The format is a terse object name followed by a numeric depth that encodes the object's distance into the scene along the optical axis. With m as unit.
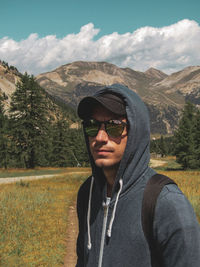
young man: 1.33
